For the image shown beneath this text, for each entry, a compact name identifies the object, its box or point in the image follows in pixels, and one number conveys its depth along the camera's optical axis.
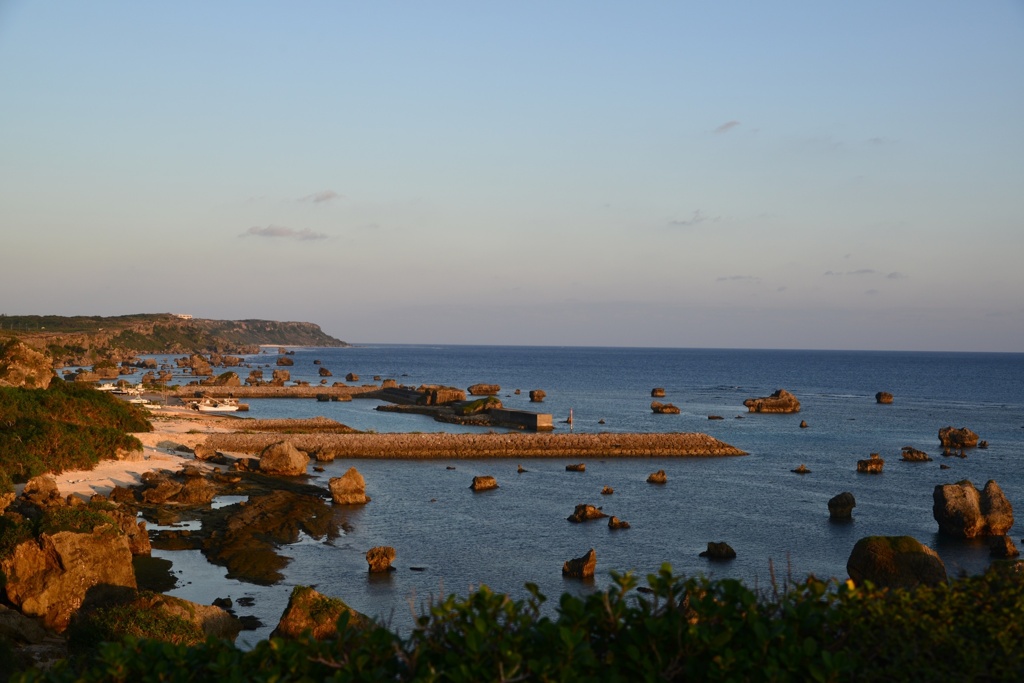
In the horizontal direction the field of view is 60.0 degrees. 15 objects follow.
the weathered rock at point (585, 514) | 52.16
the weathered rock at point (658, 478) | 67.66
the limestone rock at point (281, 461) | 62.31
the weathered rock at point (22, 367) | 62.47
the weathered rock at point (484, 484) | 62.75
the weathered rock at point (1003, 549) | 44.81
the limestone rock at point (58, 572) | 27.58
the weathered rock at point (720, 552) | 43.38
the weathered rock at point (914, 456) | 83.12
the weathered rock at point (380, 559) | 38.94
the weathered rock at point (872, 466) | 75.81
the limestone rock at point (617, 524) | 50.28
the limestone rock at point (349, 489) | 54.75
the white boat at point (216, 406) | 107.56
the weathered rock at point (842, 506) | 54.69
